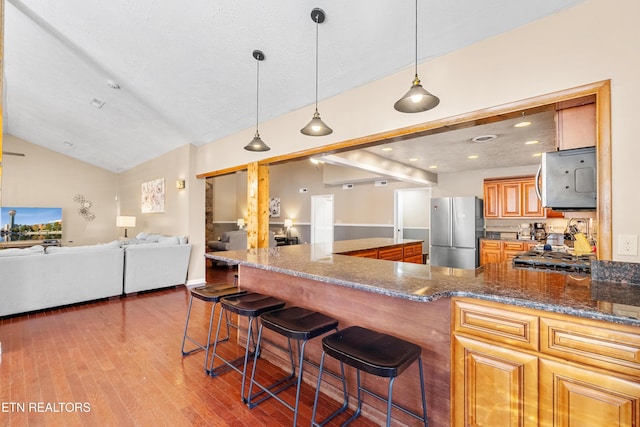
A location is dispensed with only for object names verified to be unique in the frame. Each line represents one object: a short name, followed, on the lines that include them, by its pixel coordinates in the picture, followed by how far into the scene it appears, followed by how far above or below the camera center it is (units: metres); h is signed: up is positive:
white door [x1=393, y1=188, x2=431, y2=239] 8.85 +0.19
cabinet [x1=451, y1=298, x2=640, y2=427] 1.11 -0.65
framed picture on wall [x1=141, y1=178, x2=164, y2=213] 6.43 +0.43
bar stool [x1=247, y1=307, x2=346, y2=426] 1.69 -0.66
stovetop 1.89 -0.32
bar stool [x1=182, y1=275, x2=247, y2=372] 2.46 -0.68
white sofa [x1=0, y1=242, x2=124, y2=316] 3.66 -0.83
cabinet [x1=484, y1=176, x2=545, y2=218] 5.51 +0.32
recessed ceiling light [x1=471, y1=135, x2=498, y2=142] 3.74 +1.00
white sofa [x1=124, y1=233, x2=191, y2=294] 4.64 -0.82
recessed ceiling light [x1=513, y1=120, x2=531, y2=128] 3.12 +0.99
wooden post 4.37 +0.18
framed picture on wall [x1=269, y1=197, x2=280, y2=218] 9.97 +0.27
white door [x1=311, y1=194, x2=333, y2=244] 8.98 -0.10
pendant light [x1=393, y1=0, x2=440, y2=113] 1.66 +0.67
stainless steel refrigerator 5.92 -0.32
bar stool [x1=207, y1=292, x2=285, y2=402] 2.06 -0.66
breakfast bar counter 1.21 -0.51
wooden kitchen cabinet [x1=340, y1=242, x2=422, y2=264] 3.82 -0.56
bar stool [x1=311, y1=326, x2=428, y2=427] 1.30 -0.66
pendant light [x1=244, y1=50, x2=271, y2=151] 2.88 +0.70
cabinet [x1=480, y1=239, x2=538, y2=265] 5.46 -0.64
